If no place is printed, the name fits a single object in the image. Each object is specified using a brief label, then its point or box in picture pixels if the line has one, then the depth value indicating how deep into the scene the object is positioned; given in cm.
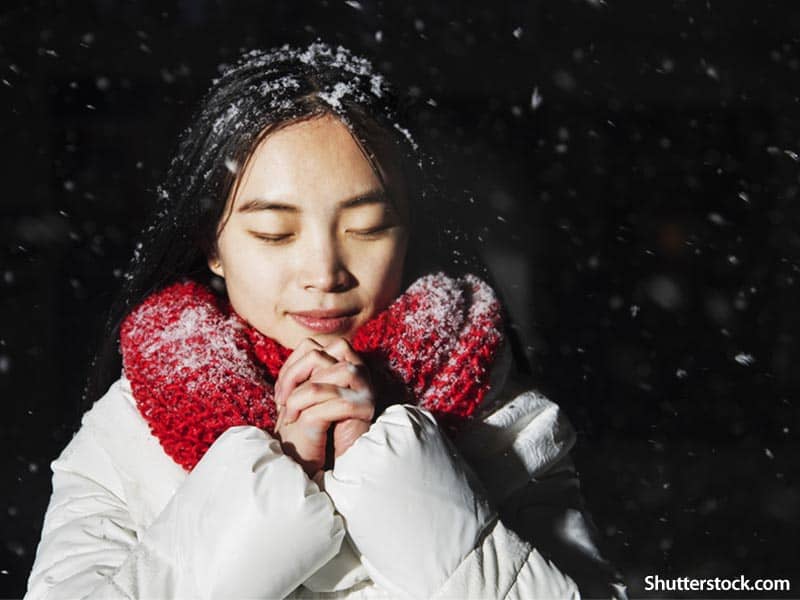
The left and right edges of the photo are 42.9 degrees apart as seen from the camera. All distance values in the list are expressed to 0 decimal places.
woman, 90
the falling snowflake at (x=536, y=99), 187
